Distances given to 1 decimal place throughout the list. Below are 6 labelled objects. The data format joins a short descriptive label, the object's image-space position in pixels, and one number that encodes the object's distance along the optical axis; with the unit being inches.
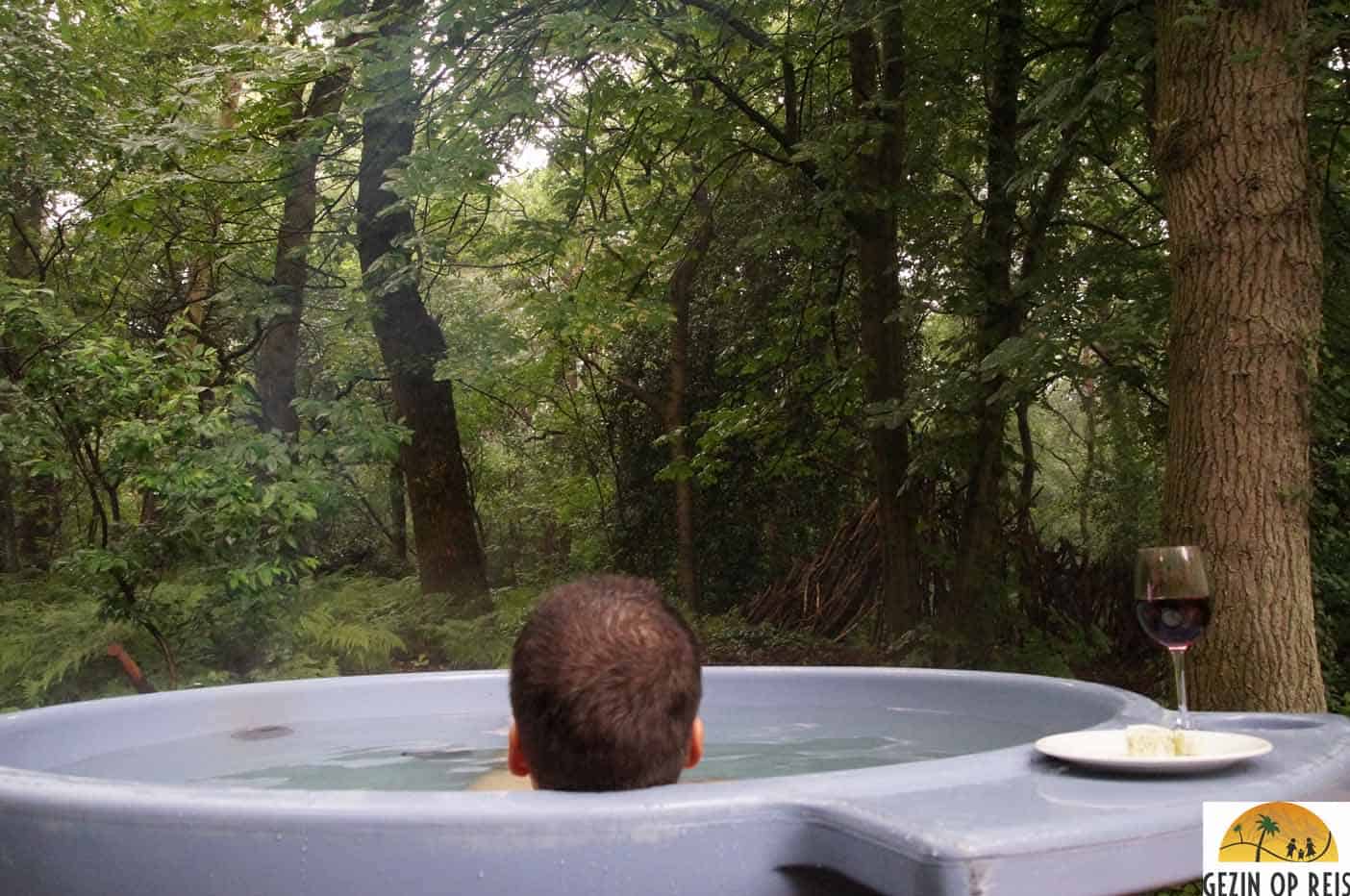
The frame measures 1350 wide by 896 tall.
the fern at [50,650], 232.1
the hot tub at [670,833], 45.0
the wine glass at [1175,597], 70.4
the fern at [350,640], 264.4
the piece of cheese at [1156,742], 56.4
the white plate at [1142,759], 52.9
